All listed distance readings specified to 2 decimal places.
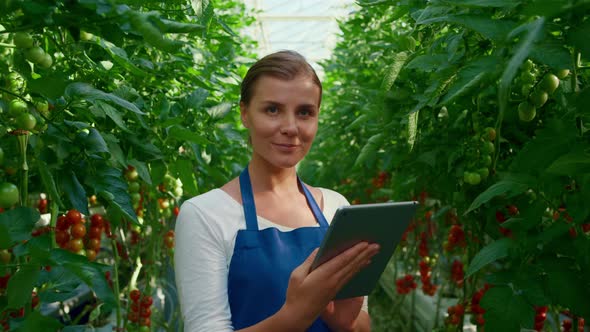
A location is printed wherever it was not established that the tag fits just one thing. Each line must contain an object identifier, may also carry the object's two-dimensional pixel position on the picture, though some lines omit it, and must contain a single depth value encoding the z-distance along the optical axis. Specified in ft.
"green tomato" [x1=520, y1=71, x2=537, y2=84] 3.52
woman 3.52
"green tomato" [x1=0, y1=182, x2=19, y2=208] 2.91
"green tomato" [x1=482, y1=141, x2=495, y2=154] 4.25
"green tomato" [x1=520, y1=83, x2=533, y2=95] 3.52
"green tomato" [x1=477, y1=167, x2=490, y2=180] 4.27
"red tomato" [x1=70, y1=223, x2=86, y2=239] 4.70
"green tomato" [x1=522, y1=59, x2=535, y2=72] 3.34
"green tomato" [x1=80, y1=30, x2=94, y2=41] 3.46
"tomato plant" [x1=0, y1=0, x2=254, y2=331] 2.31
